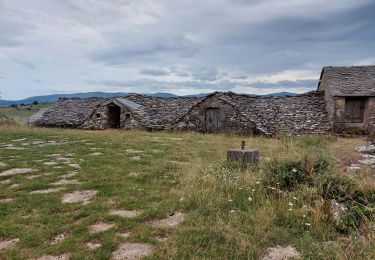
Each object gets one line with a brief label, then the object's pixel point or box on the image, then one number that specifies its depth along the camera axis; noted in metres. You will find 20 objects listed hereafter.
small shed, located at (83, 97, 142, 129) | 26.89
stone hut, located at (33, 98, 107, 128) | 30.36
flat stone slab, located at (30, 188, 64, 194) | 6.71
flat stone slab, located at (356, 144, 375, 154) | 13.68
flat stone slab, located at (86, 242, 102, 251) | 4.26
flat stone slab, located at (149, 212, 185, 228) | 5.07
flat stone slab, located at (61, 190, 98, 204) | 6.21
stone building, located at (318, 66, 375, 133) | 21.73
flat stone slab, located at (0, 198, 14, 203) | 6.13
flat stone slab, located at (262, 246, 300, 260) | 4.12
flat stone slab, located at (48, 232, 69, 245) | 4.48
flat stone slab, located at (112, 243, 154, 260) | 4.08
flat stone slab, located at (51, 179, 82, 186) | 7.40
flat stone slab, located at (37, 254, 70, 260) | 4.04
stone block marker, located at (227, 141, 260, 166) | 8.28
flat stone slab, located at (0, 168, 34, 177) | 8.26
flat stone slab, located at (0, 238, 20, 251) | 4.34
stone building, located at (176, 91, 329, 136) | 22.33
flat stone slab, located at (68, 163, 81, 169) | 9.12
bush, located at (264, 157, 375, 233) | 5.18
